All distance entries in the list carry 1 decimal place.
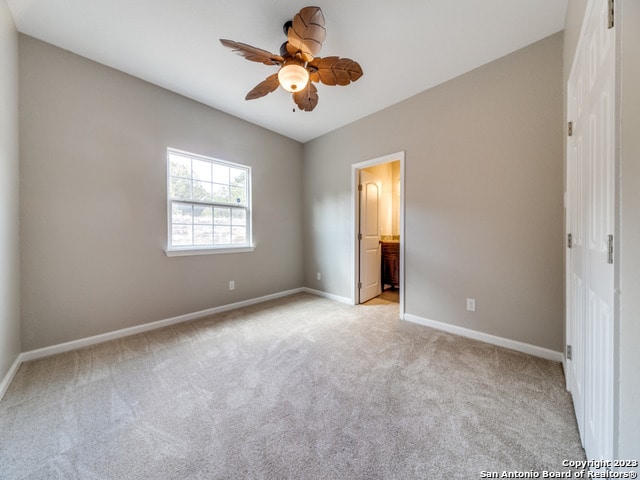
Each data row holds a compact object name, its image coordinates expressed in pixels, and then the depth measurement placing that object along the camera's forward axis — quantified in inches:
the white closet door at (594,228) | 32.9
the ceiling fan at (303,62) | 60.2
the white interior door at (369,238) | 142.3
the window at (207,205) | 112.0
